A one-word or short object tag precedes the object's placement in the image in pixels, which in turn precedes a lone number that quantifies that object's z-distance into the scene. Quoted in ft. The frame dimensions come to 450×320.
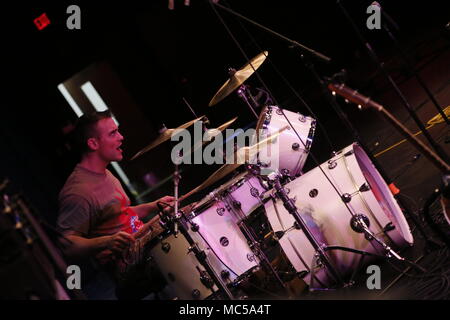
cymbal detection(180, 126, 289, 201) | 9.77
